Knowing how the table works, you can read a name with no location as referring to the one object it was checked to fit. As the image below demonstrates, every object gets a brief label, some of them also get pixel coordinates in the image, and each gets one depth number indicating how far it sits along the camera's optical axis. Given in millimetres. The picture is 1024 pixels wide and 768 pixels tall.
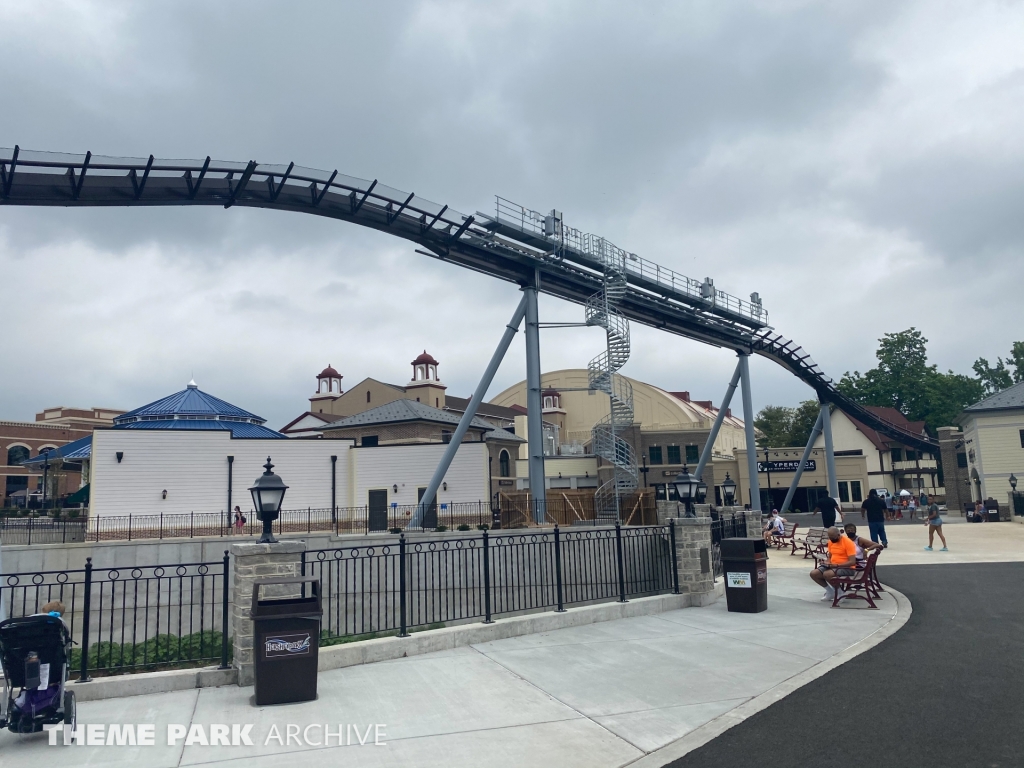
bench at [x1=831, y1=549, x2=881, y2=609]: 12547
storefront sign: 59312
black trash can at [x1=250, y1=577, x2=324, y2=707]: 7527
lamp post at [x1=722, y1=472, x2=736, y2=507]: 19906
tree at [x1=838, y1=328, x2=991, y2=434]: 73250
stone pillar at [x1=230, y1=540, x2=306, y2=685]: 8406
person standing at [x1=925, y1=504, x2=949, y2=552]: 21812
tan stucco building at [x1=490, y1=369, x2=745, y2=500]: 58750
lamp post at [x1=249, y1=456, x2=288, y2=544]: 8789
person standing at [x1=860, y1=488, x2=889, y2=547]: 20453
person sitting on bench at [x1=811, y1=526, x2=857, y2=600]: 12797
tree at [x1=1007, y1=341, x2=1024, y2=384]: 80312
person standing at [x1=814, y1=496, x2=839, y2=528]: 21891
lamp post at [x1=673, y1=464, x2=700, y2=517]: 13602
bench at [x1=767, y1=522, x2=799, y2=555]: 24867
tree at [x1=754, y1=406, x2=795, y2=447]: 79062
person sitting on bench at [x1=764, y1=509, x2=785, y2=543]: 25084
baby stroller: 6293
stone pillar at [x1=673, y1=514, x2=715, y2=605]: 13531
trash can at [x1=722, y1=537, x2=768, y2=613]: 12430
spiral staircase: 27984
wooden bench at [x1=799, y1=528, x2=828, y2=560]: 19234
